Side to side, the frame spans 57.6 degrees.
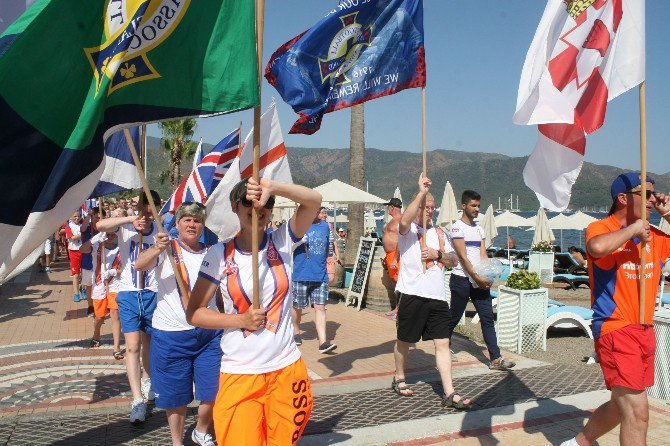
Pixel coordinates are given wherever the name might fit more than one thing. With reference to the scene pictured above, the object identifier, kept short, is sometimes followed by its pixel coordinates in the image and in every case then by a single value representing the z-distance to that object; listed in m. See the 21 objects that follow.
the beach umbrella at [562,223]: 27.74
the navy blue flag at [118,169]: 5.29
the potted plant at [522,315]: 8.59
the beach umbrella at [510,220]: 30.55
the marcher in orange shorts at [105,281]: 7.75
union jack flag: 6.06
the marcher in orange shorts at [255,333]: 3.31
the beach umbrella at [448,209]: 18.27
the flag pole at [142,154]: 4.89
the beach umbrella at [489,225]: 21.28
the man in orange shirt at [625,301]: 3.99
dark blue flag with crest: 5.43
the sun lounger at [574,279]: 17.97
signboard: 12.84
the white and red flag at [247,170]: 5.54
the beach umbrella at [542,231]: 23.55
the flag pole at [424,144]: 5.92
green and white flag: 3.05
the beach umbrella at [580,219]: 28.29
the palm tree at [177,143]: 33.19
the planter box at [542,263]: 20.19
